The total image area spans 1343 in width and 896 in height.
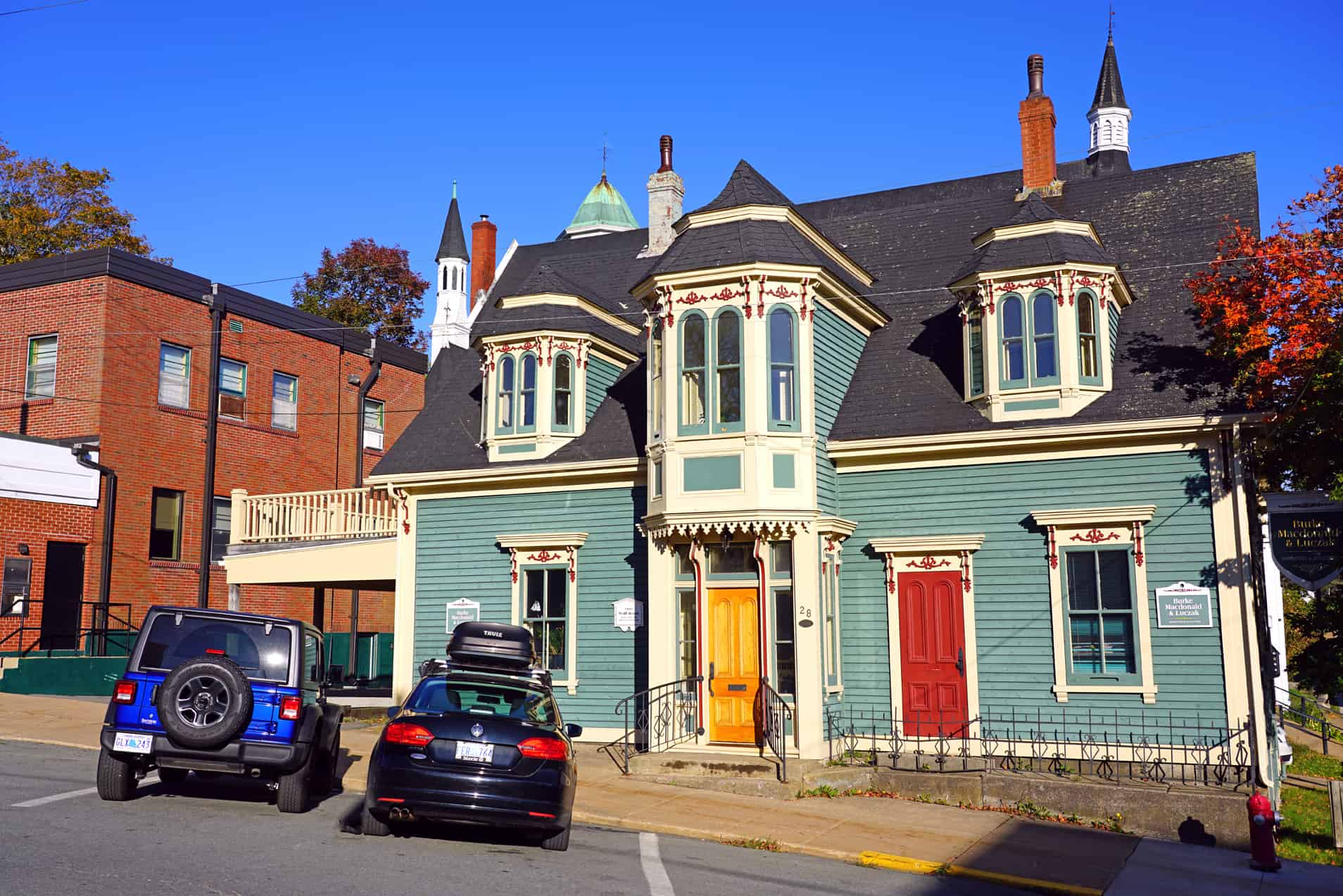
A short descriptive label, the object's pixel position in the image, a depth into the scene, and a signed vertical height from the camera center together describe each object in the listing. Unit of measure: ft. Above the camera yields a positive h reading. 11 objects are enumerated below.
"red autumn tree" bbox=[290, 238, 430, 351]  156.97 +45.08
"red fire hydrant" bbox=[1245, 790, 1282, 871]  38.50 -7.37
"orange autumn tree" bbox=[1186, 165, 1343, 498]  47.44 +11.70
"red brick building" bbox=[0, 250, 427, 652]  82.53 +16.41
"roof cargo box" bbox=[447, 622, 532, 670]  49.70 -1.22
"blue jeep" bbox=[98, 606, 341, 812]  34.91 -2.60
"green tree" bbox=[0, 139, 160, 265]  117.80 +42.35
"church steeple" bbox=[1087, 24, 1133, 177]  118.52 +51.60
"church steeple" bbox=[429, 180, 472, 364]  95.76 +27.87
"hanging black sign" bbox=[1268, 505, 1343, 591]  45.83 +2.76
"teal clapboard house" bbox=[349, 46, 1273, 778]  50.31 +5.56
